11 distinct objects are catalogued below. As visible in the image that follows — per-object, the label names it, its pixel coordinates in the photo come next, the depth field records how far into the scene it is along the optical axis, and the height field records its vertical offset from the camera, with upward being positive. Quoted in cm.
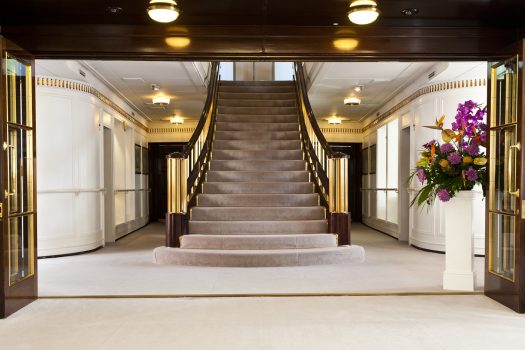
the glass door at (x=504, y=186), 441 -16
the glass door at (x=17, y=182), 427 -10
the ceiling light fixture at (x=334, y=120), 1299 +127
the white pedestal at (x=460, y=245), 516 -78
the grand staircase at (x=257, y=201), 668 -49
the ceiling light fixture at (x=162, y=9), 404 +128
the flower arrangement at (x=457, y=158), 514 +11
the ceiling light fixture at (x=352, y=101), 1045 +142
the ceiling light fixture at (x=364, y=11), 407 +127
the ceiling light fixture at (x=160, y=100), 1024 +141
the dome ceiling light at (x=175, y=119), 1303 +131
